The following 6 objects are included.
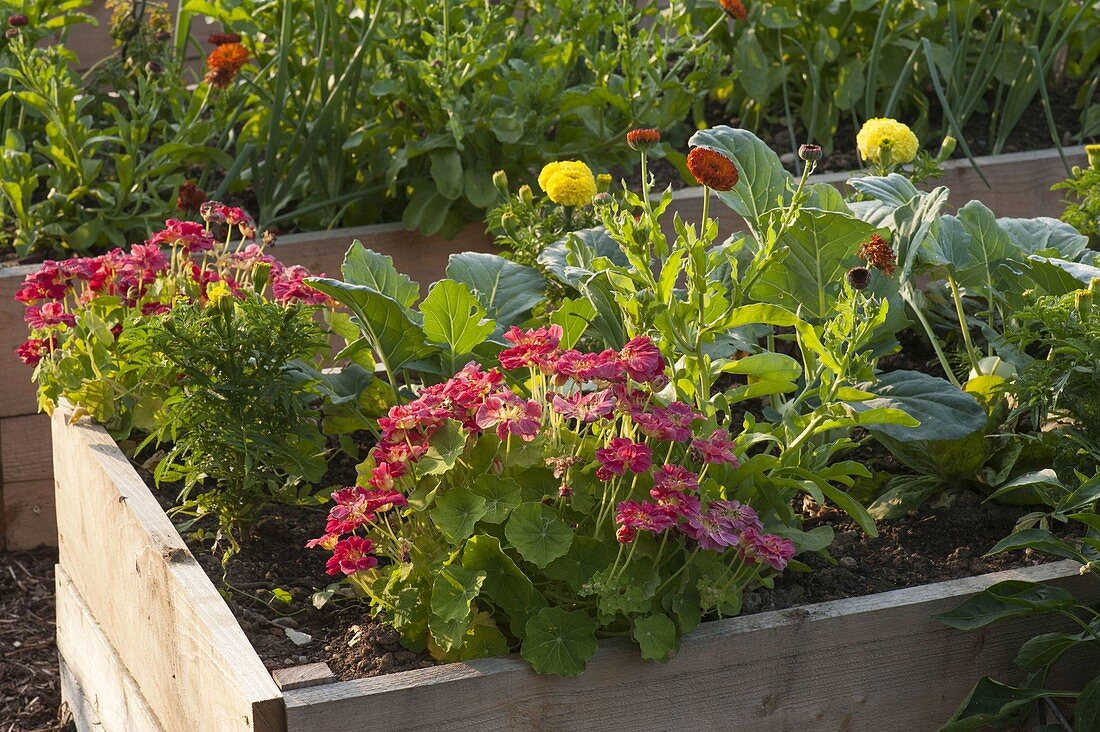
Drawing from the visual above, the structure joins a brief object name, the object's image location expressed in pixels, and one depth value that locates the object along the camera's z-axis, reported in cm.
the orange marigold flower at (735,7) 562
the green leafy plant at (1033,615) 327
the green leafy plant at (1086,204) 492
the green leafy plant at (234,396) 372
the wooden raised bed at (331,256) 569
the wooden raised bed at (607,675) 295
